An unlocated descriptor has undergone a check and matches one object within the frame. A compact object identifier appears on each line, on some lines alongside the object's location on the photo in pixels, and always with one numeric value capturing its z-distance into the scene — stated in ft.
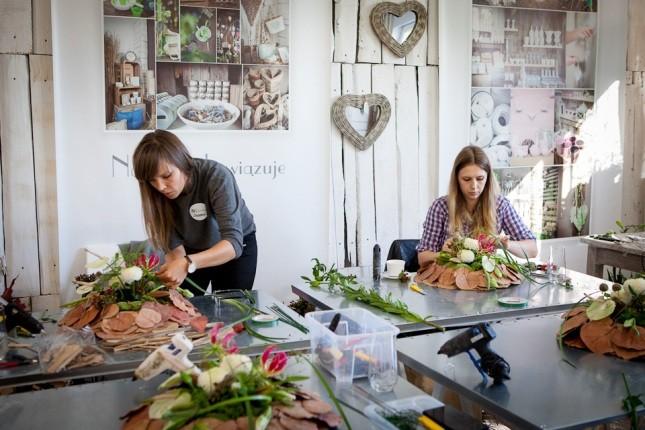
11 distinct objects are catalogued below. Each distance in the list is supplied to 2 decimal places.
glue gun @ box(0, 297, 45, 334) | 7.44
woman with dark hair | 9.14
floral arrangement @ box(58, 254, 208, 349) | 7.45
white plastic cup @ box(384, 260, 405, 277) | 10.80
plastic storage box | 6.05
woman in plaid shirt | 11.85
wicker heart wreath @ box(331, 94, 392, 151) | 15.21
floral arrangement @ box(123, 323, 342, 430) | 4.36
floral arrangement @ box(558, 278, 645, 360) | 6.80
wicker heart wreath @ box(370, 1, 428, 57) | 15.28
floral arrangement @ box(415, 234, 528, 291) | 10.05
